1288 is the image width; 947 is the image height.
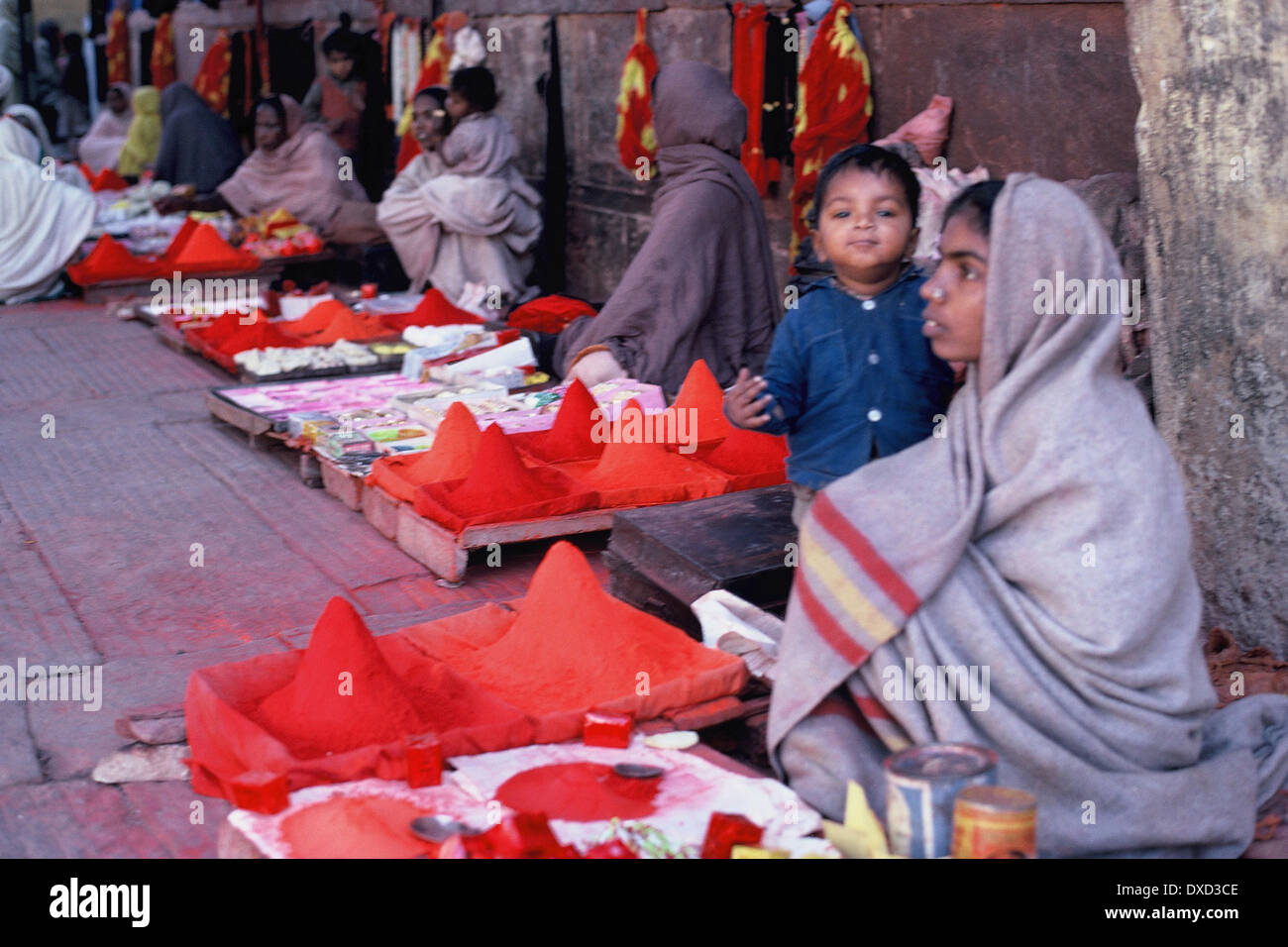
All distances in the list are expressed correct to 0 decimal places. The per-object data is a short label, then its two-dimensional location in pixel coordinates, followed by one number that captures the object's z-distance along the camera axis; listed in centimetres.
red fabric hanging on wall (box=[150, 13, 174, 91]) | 1706
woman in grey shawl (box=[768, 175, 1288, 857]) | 255
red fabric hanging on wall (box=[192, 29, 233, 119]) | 1516
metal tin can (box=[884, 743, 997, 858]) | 231
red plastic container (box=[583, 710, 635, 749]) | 308
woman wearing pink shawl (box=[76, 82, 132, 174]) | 1600
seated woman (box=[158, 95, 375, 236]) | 1082
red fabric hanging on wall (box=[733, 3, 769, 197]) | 708
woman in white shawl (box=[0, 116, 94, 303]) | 950
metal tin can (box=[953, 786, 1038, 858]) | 220
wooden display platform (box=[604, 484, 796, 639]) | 372
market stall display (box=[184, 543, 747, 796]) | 301
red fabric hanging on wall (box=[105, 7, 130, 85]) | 1845
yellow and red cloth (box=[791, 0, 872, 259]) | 648
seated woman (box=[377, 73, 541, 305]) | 873
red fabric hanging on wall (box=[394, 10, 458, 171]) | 1049
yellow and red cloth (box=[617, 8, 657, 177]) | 810
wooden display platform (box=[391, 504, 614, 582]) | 443
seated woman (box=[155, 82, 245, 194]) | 1320
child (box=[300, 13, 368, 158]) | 1178
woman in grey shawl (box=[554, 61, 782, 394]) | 578
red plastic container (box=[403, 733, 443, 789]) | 287
